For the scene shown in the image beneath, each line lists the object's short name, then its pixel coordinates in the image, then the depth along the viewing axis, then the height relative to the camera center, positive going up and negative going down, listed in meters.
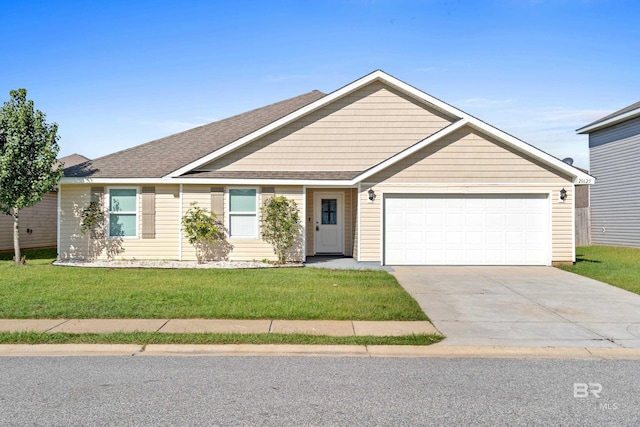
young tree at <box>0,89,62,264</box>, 15.30 +1.97
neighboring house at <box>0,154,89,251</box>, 20.48 -0.41
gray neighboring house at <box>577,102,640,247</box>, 22.84 +2.12
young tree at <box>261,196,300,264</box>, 15.79 -0.19
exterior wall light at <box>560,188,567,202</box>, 15.42 +0.80
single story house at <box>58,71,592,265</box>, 15.59 +1.05
